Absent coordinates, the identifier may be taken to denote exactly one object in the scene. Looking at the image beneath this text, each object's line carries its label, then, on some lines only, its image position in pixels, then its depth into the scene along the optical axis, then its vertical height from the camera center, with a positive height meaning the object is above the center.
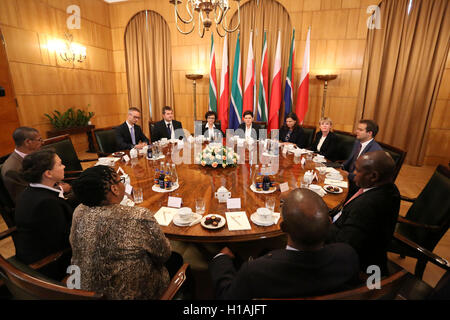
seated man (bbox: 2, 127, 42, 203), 2.06 -0.57
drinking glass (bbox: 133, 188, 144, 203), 1.93 -0.78
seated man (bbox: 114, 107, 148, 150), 3.83 -0.59
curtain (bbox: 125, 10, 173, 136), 6.41 +0.91
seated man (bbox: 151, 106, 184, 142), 4.51 -0.59
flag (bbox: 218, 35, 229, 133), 5.60 +0.15
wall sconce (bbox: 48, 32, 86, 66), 5.44 +1.10
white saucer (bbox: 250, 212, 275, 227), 1.62 -0.83
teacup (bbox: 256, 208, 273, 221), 1.66 -0.79
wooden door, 4.52 -0.26
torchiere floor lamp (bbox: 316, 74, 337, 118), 5.17 +0.42
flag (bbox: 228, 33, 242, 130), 5.67 +0.03
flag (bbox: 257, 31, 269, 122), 5.51 +0.22
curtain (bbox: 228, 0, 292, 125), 5.52 +1.58
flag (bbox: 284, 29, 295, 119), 5.33 +0.27
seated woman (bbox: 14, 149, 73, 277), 1.51 -0.74
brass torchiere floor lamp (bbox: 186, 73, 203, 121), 5.87 +0.49
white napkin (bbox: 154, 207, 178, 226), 1.66 -0.84
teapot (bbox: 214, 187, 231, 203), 1.94 -0.78
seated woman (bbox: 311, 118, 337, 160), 3.81 -0.67
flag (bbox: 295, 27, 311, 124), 5.26 +0.17
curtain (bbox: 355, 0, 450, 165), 4.89 +0.58
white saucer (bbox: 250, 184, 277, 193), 2.12 -0.81
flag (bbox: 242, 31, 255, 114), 5.43 +0.35
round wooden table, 1.56 -0.82
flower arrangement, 2.72 -0.68
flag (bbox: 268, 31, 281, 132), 5.36 +0.10
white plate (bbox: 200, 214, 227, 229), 1.58 -0.83
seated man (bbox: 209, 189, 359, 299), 0.93 -0.65
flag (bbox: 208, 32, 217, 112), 5.70 +0.34
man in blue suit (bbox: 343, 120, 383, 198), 2.87 -0.51
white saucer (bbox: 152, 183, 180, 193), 2.13 -0.81
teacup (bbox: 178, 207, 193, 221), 1.64 -0.78
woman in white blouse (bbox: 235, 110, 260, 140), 4.46 -0.60
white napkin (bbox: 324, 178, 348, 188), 2.29 -0.81
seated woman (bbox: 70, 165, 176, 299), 1.15 -0.68
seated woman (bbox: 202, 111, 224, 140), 4.56 -0.57
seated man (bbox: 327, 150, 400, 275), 1.48 -0.70
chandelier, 2.50 +0.95
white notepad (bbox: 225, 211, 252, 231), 1.61 -0.85
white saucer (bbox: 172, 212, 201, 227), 1.62 -0.83
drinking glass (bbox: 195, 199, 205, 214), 1.79 -0.80
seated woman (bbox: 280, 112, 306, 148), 4.26 -0.62
